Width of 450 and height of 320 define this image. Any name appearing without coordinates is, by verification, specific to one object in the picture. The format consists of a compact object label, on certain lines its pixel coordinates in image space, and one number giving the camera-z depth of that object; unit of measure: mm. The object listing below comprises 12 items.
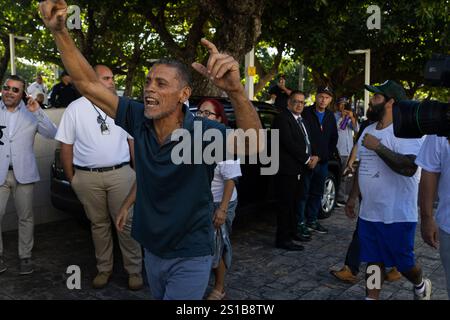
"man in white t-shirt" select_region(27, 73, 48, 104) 12849
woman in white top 3691
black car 5094
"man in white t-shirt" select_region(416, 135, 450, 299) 2788
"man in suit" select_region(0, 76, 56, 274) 4469
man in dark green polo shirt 2324
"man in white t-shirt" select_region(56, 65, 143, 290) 4152
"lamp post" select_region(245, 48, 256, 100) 10586
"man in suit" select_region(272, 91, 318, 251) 5418
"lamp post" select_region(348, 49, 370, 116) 14437
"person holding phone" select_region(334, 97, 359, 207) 7844
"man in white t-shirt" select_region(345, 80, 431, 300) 3561
